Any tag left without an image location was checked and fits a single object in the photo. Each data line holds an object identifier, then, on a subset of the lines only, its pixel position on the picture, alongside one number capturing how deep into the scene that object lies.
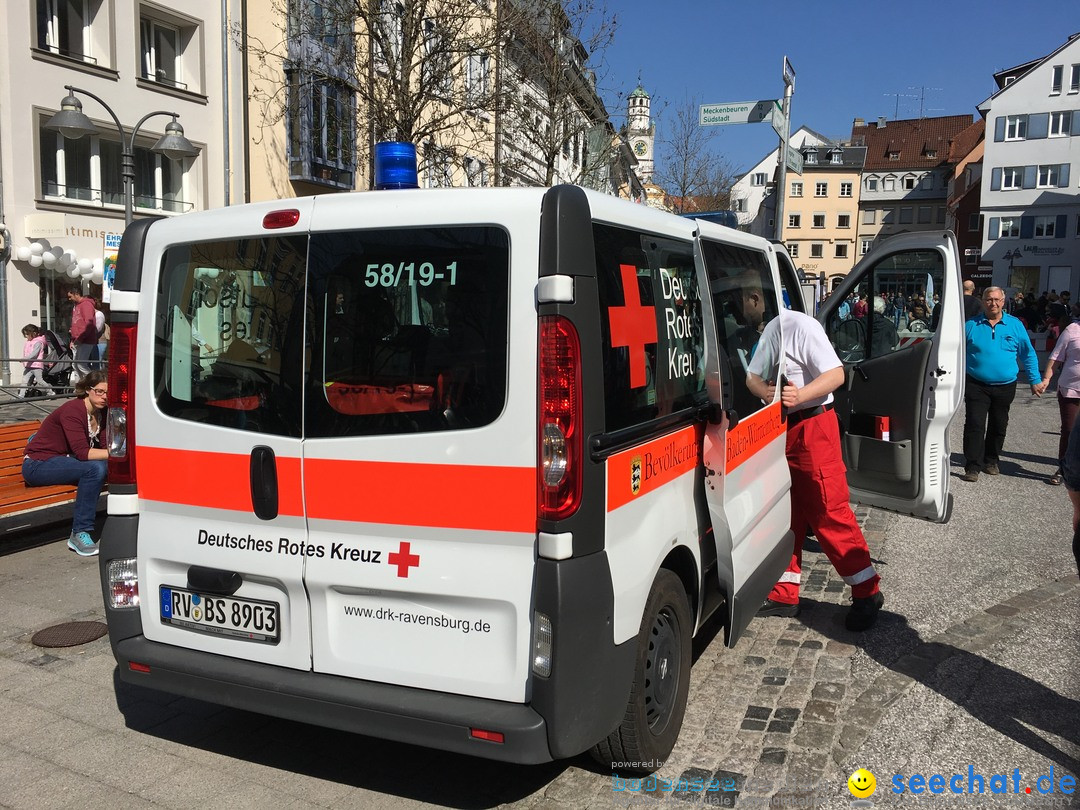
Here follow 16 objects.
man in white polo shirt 5.22
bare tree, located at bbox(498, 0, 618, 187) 16.97
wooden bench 6.81
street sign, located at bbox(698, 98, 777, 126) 10.40
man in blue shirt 9.79
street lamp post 13.90
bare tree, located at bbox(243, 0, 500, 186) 14.55
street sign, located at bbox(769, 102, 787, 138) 10.66
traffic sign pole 10.86
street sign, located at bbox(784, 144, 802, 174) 11.17
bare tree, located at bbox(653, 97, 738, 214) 27.33
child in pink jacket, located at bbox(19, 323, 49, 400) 17.65
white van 2.99
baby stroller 18.18
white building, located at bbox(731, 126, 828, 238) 100.44
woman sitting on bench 6.87
